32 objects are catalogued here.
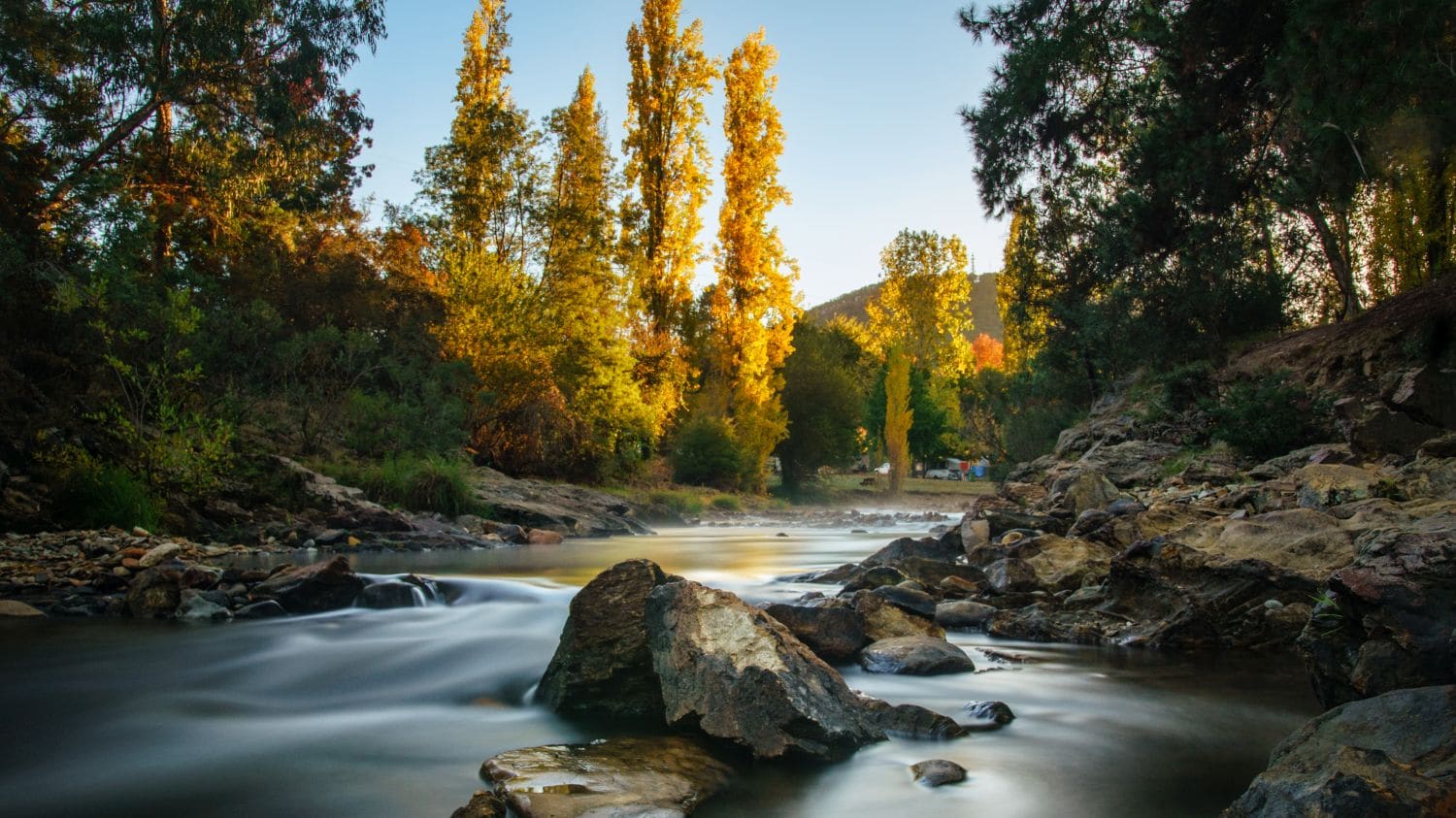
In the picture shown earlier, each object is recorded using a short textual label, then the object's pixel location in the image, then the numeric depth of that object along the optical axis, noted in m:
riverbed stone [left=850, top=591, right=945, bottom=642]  6.29
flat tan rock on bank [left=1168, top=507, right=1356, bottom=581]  6.29
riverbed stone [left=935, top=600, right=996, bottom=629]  7.35
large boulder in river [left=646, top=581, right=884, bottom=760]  3.91
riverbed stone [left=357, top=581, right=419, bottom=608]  7.91
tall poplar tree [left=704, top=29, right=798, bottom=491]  31.36
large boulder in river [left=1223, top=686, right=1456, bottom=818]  2.34
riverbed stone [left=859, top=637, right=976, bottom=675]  5.60
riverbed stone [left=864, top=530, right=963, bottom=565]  9.80
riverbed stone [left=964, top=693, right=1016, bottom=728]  4.59
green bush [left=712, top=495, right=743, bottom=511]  27.41
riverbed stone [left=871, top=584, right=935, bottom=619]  7.11
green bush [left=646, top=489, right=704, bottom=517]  24.84
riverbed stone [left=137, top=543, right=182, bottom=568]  8.77
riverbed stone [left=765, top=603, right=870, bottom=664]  5.80
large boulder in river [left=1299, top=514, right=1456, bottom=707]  3.44
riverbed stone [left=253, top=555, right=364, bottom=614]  7.59
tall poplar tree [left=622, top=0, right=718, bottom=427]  29.92
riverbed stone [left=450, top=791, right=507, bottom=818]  3.15
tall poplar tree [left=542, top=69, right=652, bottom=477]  23.98
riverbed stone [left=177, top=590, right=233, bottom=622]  7.27
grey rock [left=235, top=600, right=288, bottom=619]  7.33
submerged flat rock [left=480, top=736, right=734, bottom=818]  3.15
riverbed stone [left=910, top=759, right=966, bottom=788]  3.69
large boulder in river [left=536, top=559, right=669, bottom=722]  4.59
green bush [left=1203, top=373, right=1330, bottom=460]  11.09
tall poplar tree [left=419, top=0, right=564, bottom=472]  22.41
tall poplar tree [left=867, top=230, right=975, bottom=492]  54.03
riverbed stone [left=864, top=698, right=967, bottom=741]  4.26
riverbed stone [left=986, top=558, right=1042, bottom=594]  7.98
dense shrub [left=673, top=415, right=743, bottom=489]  29.61
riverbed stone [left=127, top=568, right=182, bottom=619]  7.46
